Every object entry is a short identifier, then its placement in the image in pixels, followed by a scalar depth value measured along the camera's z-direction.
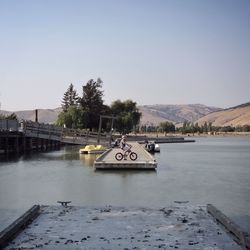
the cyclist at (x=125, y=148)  33.69
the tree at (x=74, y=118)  89.38
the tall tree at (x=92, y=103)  91.56
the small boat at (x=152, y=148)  57.48
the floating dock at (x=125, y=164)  30.64
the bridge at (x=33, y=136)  52.19
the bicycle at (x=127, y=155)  33.20
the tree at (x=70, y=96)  126.19
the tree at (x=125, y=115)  101.31
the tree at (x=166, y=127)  169.00
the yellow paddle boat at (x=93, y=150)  49.38
